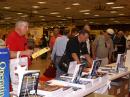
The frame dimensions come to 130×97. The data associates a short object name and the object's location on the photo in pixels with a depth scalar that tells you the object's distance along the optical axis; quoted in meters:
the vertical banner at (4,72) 1.02
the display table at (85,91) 1.54
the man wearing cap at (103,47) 3.59
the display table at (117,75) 2.17
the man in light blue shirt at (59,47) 3.44
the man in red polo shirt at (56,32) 3.97
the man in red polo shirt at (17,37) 2.24
